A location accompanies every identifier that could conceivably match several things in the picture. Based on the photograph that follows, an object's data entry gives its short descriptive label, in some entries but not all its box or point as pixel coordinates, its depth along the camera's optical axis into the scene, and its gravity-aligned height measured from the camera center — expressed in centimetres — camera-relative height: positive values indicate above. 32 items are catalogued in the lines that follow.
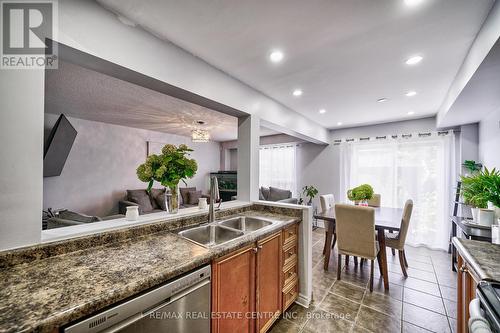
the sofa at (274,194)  500 -70
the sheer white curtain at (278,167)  537 -2
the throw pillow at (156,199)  469 -78
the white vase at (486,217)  186 -47
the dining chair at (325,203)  334 -63
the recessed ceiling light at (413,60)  181 +99
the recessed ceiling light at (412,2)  120 +100
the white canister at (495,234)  134 -46
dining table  234 -71
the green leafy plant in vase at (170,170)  163 -3
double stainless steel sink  163 -56
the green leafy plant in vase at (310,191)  472 -61
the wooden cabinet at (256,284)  123 -88
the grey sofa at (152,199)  424 -77
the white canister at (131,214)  147 -36
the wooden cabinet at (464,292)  106 -72
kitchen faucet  178 -27
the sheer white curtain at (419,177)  346 -20
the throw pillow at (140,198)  428 -71
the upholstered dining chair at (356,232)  228 -78
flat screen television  283 +29
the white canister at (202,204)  197 -38
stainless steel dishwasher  75 -64
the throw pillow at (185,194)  525 -74
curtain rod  352 +60
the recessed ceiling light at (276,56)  178 +102
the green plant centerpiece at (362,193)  285 -38
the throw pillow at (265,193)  526 -71
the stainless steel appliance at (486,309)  65 -52
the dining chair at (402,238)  241 -93
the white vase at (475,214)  203 -51
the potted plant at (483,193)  155 -22
